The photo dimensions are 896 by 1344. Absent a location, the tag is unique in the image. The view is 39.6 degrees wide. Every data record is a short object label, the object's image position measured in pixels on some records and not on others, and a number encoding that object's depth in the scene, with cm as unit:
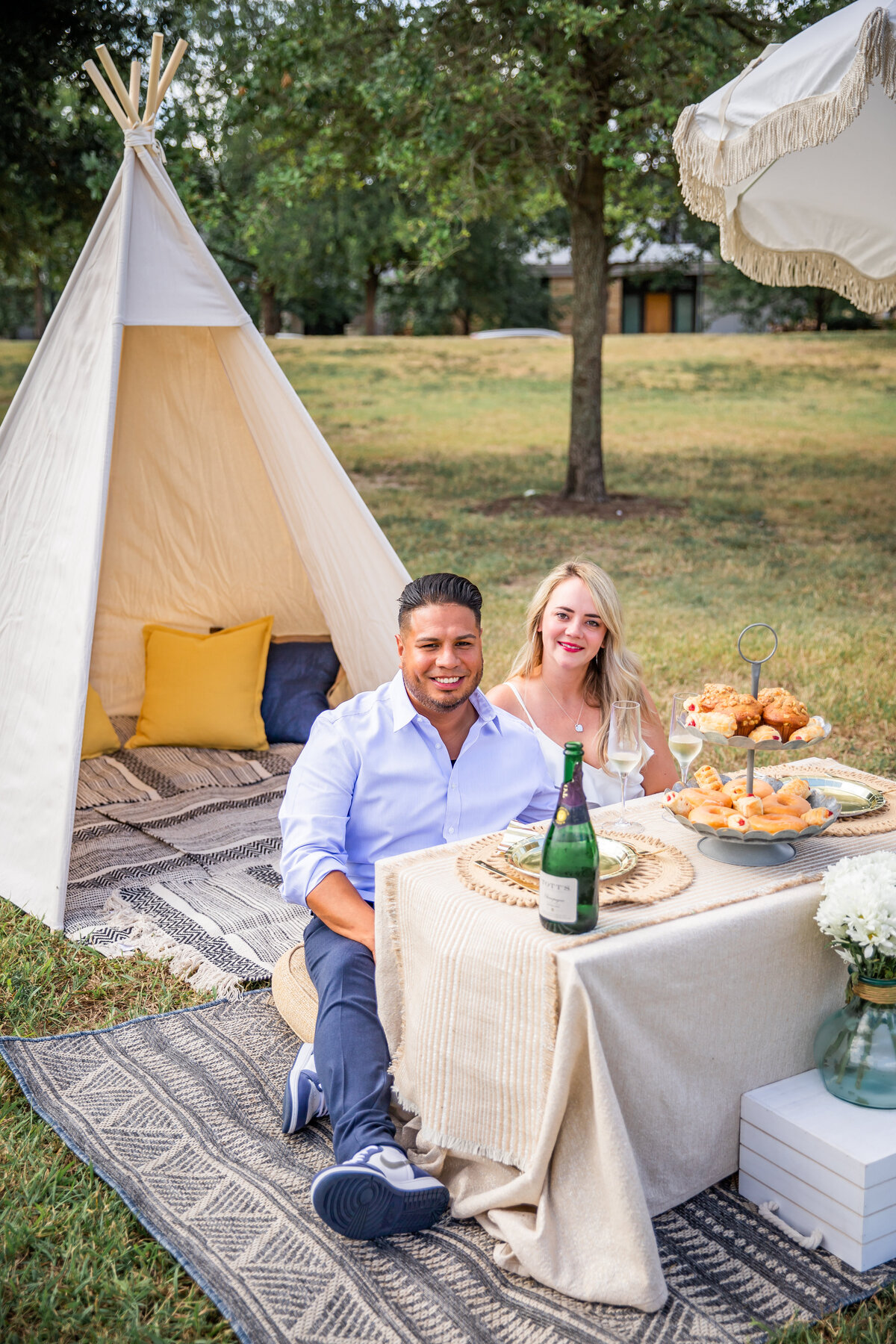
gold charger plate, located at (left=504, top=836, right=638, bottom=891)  240
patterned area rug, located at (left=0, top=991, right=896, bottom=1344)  220
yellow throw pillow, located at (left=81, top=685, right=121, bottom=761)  505
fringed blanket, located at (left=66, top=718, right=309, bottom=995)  368
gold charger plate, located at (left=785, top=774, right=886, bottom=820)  278
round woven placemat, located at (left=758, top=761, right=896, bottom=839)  268
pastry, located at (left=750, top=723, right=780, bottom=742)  240
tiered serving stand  242
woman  343
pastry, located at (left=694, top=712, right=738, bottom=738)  242
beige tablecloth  216
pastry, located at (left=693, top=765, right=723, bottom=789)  262
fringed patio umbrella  307
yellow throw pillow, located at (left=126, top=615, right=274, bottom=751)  517
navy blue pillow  527
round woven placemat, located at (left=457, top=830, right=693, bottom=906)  233
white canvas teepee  394
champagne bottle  217
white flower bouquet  227
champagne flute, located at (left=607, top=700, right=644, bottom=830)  250
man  263
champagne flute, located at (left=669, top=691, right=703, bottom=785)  251
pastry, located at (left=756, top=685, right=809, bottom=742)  241
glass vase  240
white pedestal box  228
